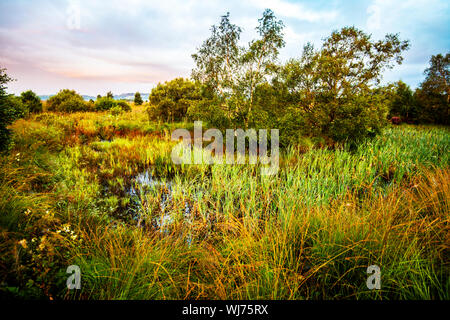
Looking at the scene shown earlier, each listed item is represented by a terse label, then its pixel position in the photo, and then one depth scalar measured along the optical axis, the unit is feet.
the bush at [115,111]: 49.18
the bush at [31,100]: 47.74
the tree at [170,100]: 45.52
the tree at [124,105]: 61.43
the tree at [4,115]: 12.69
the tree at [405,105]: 70.59
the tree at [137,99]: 90.90
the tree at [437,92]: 61.29
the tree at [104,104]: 57.82
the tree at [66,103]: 53.52
